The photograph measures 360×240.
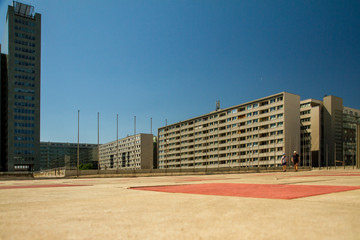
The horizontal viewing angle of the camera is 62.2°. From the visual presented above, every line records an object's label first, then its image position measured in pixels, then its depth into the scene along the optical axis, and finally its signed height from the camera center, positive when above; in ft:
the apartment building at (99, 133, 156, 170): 570.87 -29.94
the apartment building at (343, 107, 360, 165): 371.15 +5.08
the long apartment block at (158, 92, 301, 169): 328.29 +3.24
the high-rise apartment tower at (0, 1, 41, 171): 429.79 +68.20
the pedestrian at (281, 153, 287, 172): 96.40 -7.91
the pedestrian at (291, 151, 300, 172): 93.60 -7.01
